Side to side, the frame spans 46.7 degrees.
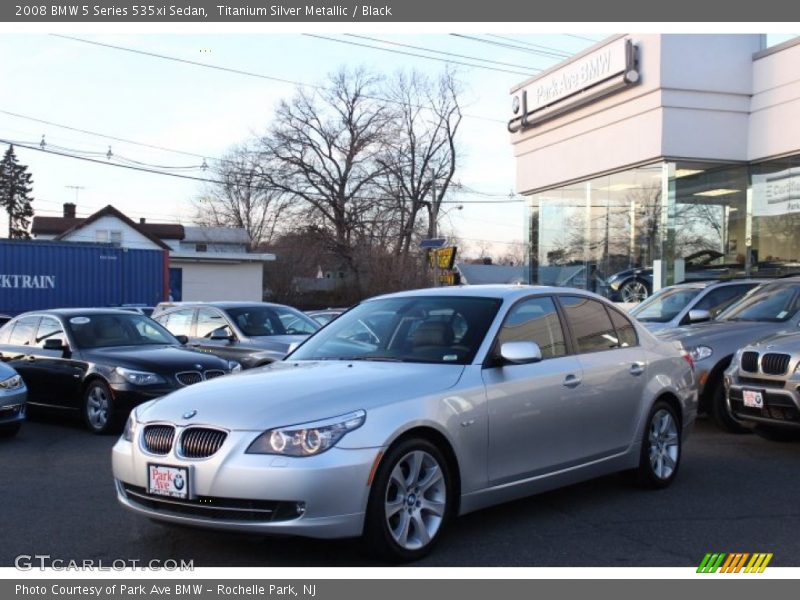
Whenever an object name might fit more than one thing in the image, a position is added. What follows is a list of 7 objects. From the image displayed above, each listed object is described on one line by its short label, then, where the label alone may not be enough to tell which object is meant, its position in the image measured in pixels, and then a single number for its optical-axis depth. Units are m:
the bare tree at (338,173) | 54.97
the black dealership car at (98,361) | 10.75
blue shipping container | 25.75
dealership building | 18.70
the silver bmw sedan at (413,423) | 4.92
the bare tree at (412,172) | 54.97
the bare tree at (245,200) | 55.91
